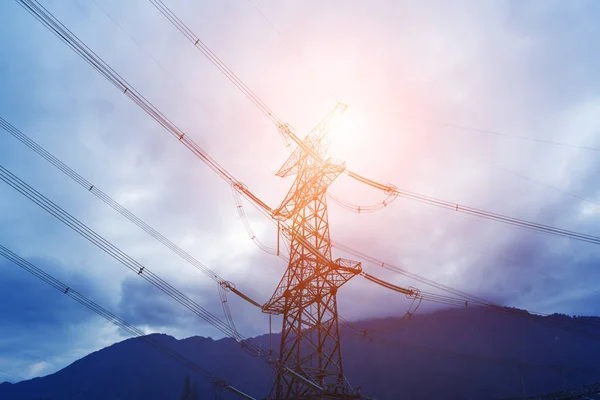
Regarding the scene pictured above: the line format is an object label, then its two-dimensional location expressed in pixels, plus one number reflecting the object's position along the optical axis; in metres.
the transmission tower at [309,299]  24.02
